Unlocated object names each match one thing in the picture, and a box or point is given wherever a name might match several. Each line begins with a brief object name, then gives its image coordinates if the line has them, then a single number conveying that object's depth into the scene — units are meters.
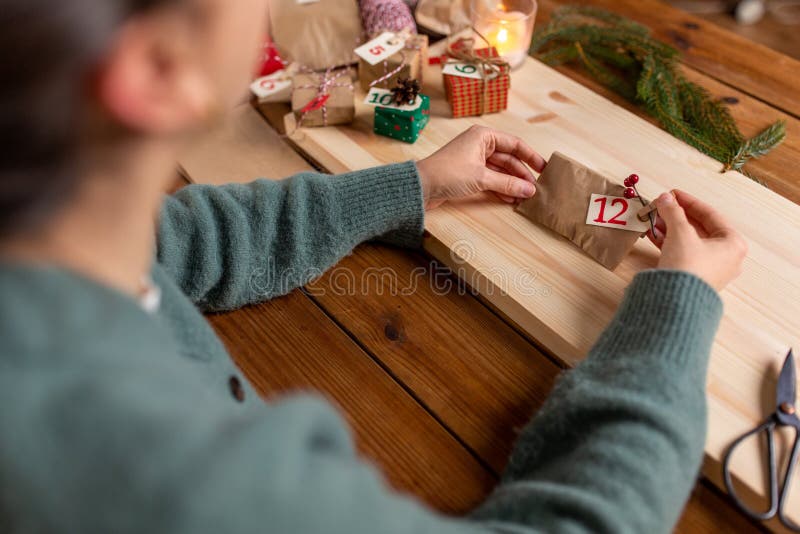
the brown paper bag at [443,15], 1.23
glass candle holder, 1.13
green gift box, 1.01
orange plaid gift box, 1.05
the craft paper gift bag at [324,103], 1.06
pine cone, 1.04
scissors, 0.62
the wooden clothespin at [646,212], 0.85
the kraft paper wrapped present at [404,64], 1.08
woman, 0.35
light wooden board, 0.74
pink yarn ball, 1.15
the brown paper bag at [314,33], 1.15
